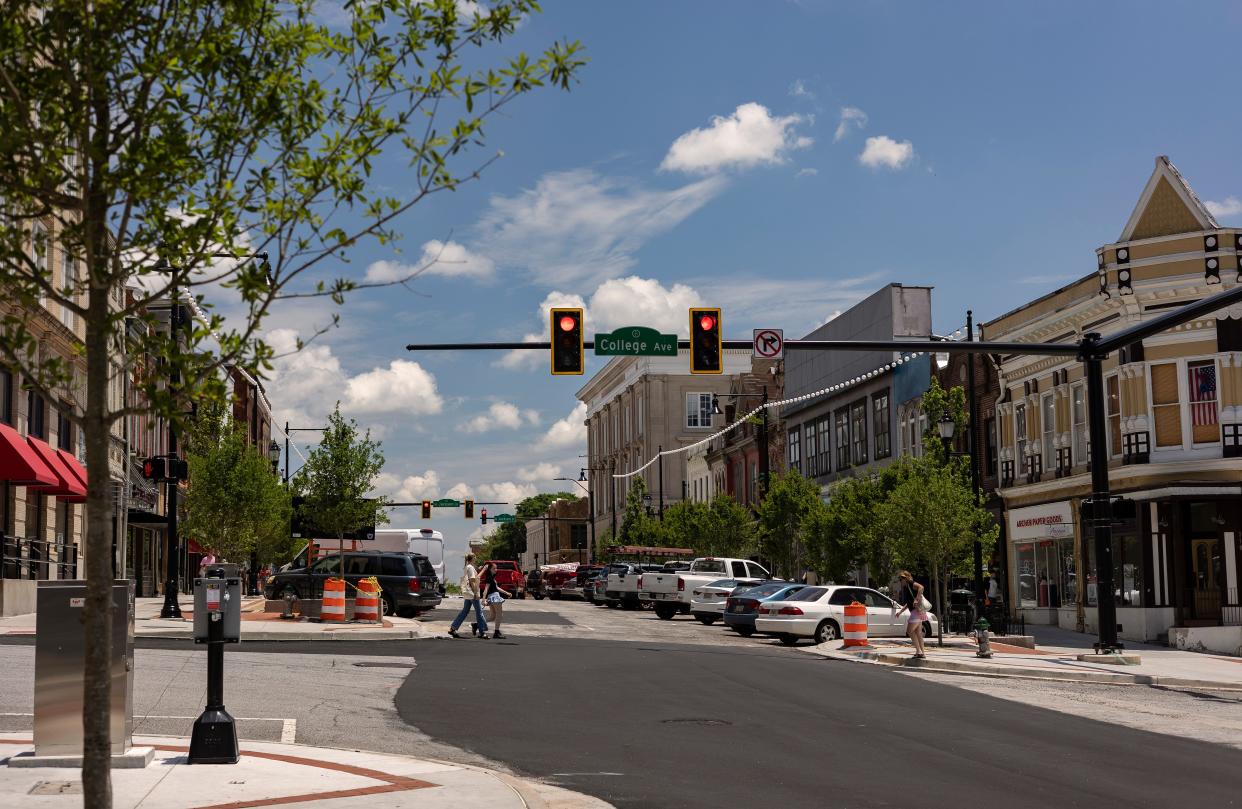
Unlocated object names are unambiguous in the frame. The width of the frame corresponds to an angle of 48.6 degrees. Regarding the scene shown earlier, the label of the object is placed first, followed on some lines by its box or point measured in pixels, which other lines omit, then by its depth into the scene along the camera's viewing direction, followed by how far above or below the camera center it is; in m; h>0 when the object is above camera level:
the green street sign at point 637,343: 24.52 +3.49
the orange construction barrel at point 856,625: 29.98 -2.01
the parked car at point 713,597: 40.34 -1.81
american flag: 33.97 +3.19
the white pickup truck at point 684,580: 43.03 -1.40
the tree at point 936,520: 33.69 +0.26
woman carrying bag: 25.66 -1.50
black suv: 36.59 -1.02
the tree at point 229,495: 47.12 +1.73
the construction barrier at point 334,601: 32.25 -1.37
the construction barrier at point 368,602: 32.44 -1.42
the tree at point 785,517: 53.19 +0.67
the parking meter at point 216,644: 10.95 -0.83
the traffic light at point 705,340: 22.88 +3.24
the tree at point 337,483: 40.91 +1.79
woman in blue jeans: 28.58 -1.34
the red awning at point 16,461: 32.56 +2.09
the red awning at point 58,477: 36.91 +1.97
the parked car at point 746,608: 33.72 -1.82
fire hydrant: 26.05 -2.07
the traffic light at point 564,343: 22.86 +3.22
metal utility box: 10.60 -0.98
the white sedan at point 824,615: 31.53 -1.90
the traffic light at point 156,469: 29.62 +1.67
